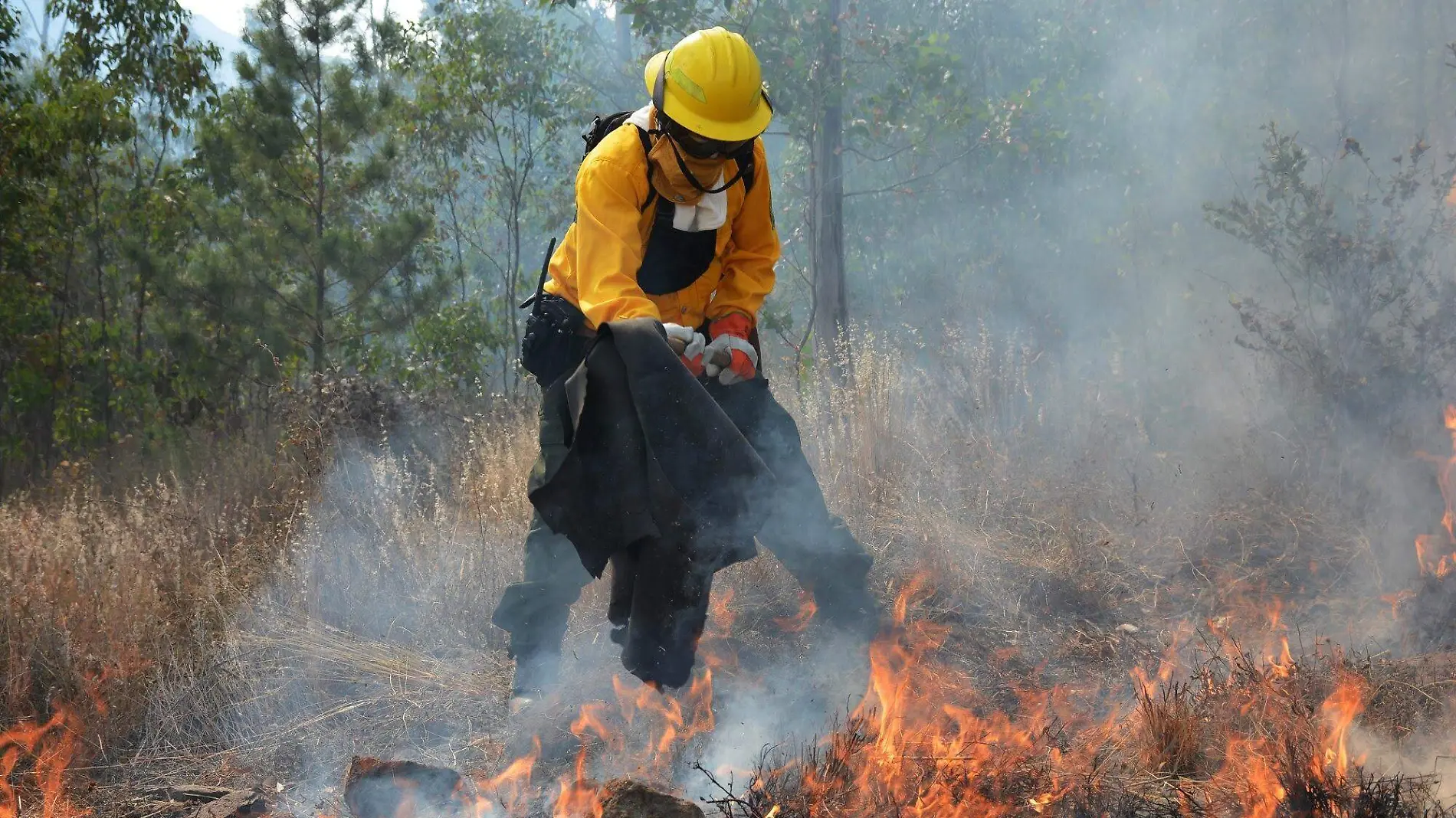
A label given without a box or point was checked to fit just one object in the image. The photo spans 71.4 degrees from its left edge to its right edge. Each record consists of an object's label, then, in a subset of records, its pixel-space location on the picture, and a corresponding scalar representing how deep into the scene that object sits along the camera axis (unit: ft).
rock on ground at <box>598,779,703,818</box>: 8.65
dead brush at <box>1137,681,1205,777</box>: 9.90
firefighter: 9.92
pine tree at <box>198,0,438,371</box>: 24.81
